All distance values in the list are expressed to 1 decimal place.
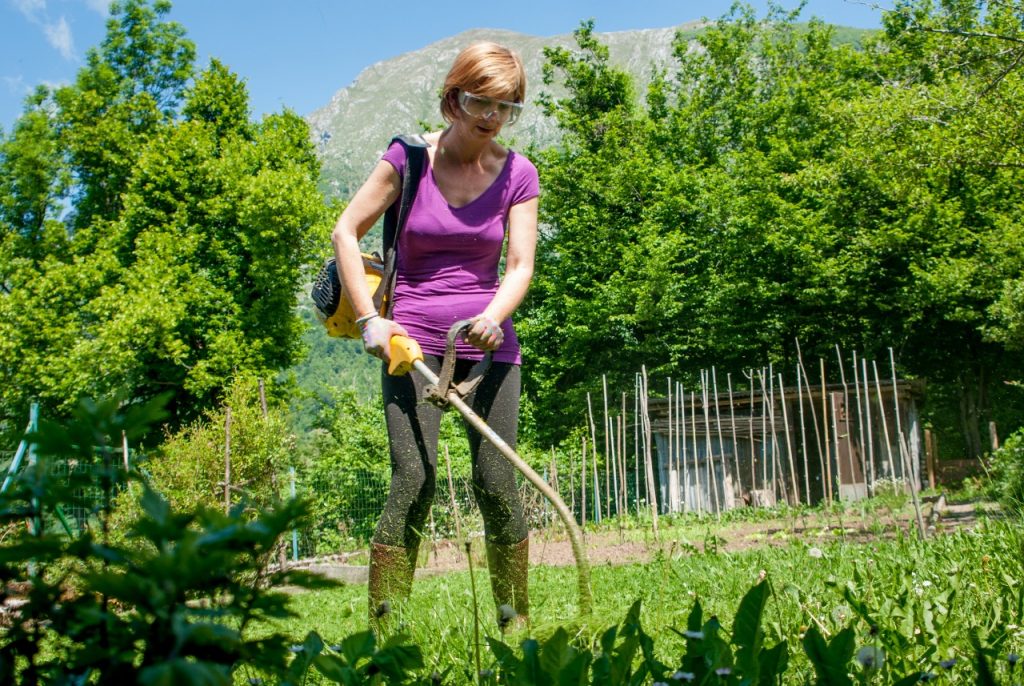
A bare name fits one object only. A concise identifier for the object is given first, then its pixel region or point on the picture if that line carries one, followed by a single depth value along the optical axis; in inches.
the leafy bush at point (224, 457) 467.2
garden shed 774.5
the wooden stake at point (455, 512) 455.1
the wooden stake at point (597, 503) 590.7
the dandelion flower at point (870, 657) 54.5
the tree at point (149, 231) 815.1
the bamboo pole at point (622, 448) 510.0
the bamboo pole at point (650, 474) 384.7
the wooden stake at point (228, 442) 447.8
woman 111.0
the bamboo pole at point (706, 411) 542.9
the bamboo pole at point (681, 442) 562.5
